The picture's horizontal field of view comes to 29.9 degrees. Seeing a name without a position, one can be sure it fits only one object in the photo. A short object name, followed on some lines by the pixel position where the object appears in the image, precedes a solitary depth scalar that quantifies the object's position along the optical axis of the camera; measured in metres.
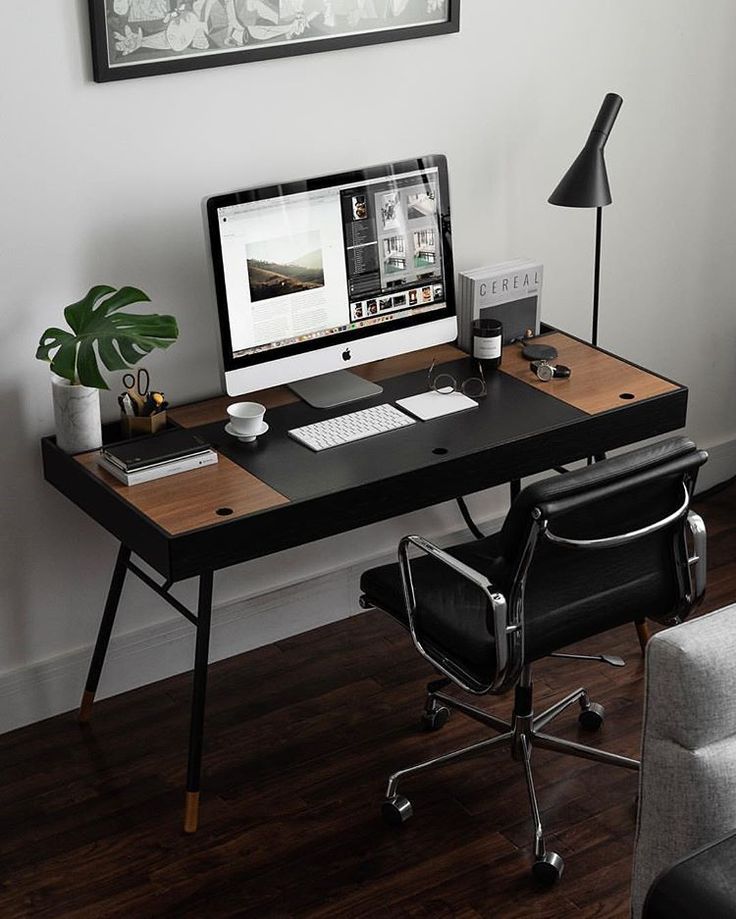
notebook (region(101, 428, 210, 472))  2.93
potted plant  2.89
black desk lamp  3.44
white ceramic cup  3.07
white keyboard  3.07
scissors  3.20
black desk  2.78
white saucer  3.09
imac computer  3.05
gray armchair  2.14
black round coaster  3.48
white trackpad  3.19
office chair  2.54
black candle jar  3.38
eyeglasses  3.30
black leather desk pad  2.92
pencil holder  3.13
